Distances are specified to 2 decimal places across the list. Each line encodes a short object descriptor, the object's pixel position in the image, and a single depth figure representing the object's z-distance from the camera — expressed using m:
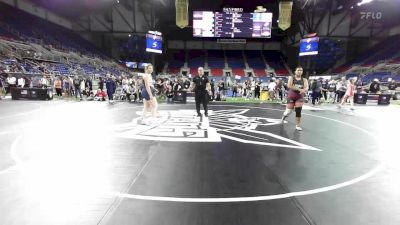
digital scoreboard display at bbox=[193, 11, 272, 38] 27.41
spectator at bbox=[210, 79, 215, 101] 17.98
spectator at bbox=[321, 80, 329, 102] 19.64
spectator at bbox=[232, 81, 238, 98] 22.16
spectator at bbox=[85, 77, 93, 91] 18.20
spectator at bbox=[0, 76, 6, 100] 15.49
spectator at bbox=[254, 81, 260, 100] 19.22
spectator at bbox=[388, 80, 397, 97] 20.33
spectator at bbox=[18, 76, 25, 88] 16.98
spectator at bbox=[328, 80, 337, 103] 19.55
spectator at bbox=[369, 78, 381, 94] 18.50
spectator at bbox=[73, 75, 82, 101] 17.26
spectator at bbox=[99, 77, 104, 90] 16.97
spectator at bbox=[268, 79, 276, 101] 18.39
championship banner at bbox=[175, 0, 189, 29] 22.15
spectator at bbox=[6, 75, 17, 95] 17.17
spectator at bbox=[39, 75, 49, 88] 17.54
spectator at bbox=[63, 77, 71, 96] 18.27
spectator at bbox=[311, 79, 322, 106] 15.34
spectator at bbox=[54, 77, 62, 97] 17.50
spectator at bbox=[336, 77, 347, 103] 17.14
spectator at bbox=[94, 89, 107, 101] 16.64
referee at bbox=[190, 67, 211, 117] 9.09
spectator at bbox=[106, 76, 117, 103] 15.87
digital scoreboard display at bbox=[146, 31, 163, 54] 26.41
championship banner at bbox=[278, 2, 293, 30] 22.25
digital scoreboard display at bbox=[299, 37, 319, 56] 26.09
